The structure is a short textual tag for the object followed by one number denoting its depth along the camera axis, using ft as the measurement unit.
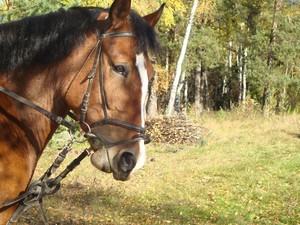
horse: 7.89
